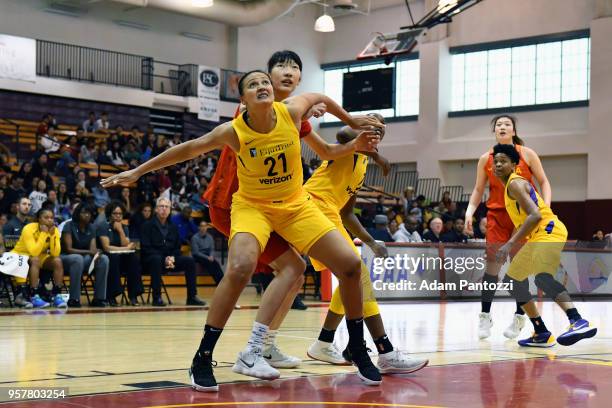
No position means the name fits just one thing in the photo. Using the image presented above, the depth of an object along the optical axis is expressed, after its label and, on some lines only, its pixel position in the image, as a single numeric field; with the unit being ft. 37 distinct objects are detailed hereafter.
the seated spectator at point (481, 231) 65.87
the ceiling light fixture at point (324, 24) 79.51
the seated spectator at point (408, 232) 53.78
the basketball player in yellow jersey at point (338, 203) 20.15
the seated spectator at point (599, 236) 71.73
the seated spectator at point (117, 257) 42.32
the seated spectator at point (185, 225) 51.93
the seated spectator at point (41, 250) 39.60
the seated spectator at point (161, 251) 43.80
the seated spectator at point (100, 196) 61.98
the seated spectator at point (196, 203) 69.36
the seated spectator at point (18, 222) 43.11
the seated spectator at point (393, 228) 57.47
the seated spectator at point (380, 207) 75.77
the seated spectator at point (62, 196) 58.57
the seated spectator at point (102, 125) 79.46
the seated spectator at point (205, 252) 47.39
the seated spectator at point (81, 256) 40.81
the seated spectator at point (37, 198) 55.95
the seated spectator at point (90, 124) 78.89
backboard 78.54
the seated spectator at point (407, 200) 77.87
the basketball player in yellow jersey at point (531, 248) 24.54
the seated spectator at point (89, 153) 72.54
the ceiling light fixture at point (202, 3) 79.56
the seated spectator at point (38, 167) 62.69
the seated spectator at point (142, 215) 45.06
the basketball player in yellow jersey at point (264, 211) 16.56
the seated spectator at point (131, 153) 74.43
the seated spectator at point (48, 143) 71.46
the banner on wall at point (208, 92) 87.15
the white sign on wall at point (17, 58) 73.31
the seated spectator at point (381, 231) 51.83
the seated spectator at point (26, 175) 61.32
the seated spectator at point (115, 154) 74.36
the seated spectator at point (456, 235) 57.52
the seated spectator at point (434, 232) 55.72
